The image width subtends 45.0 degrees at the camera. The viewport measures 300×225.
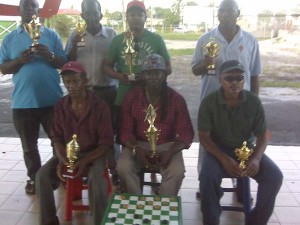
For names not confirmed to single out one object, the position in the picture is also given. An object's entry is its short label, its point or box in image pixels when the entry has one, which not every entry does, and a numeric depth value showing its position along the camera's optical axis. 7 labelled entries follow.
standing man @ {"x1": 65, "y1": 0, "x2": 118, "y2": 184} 3.26
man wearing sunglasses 2.73
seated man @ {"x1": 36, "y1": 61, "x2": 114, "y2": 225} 2.76
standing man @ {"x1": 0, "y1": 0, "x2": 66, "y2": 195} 3.15
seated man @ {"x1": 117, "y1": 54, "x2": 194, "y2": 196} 2.91
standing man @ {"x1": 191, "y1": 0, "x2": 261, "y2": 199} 3.05
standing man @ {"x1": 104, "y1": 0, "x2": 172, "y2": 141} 3.15
